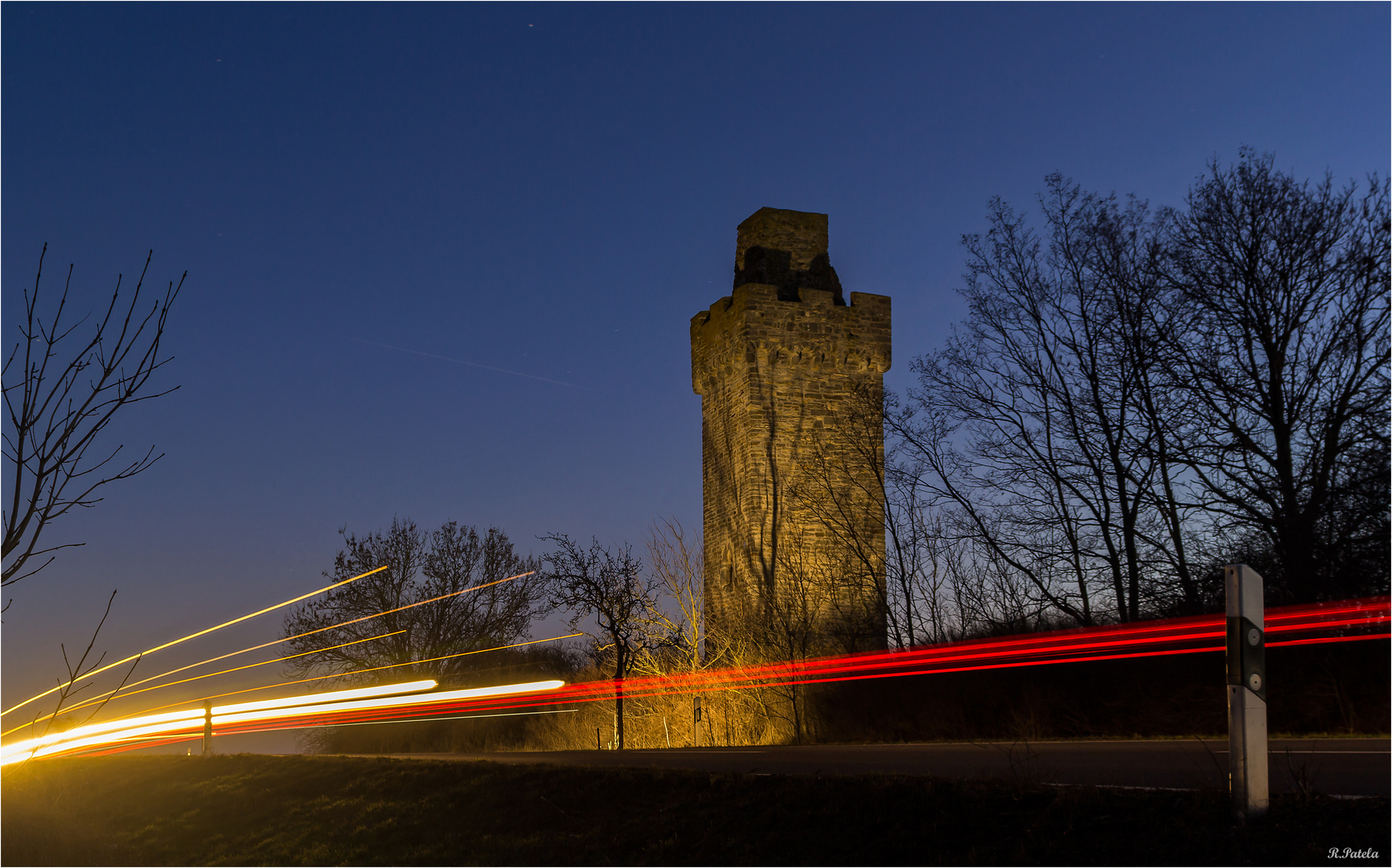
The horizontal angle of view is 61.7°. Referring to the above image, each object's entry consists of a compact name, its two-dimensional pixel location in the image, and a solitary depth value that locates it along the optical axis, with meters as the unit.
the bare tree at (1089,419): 22.58
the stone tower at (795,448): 31.16
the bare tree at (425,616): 45.25
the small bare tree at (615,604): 30.77
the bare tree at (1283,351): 18.48
